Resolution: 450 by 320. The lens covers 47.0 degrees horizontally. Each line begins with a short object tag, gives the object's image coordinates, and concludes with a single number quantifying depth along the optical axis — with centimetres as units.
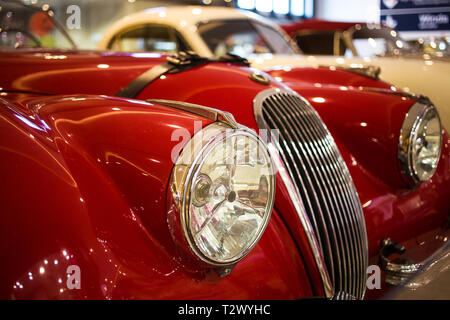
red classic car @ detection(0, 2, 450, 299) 94
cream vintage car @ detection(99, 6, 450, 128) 400
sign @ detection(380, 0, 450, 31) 1175
